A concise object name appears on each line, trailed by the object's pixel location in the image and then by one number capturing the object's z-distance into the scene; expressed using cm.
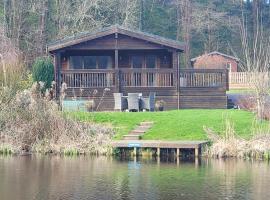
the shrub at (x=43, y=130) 2836
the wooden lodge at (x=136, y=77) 3778
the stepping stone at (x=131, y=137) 2888
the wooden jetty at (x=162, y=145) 2692
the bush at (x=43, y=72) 3769
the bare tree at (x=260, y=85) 3095
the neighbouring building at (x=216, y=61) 5818
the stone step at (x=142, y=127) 3025
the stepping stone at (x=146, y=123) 3080
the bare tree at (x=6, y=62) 3170
